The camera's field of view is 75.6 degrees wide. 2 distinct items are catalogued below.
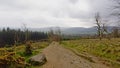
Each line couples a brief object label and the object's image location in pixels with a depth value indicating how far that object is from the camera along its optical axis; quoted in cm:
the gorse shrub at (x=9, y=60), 580
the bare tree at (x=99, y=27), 2440
